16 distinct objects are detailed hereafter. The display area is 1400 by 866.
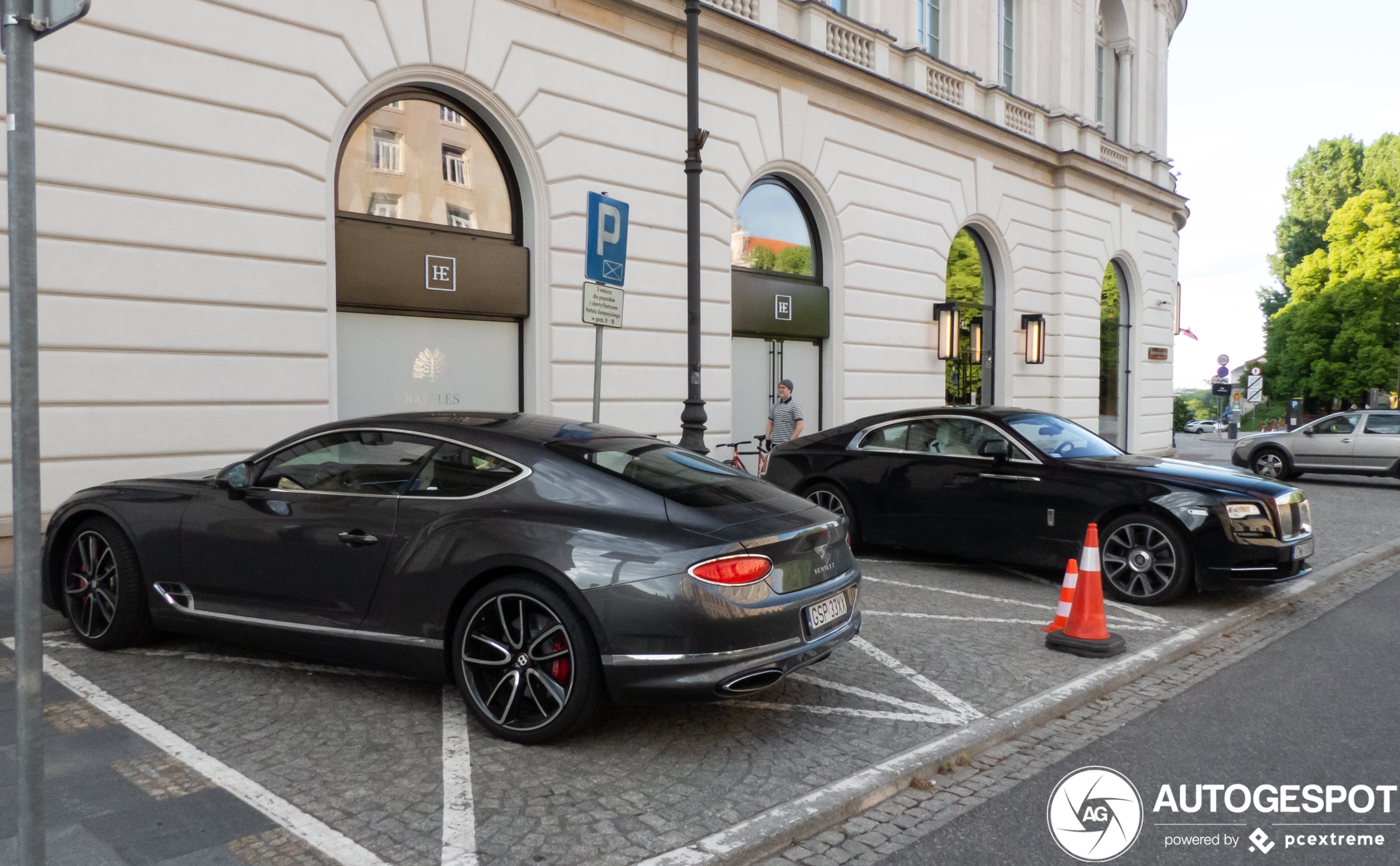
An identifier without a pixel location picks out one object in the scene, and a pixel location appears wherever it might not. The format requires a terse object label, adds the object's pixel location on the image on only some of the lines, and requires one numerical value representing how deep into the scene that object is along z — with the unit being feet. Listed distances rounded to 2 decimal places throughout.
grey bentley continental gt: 13.70
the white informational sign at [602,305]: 24.76
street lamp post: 30.89
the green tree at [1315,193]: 172.86
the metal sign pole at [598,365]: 24.00
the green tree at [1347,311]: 149.48
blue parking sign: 25.32
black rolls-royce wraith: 23.48
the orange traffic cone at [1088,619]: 19.84
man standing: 44.39
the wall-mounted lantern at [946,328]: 57.62
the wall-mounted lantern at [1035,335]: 65.31
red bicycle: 44.47
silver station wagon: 58.80
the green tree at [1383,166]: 159.94
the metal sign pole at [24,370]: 7.99
